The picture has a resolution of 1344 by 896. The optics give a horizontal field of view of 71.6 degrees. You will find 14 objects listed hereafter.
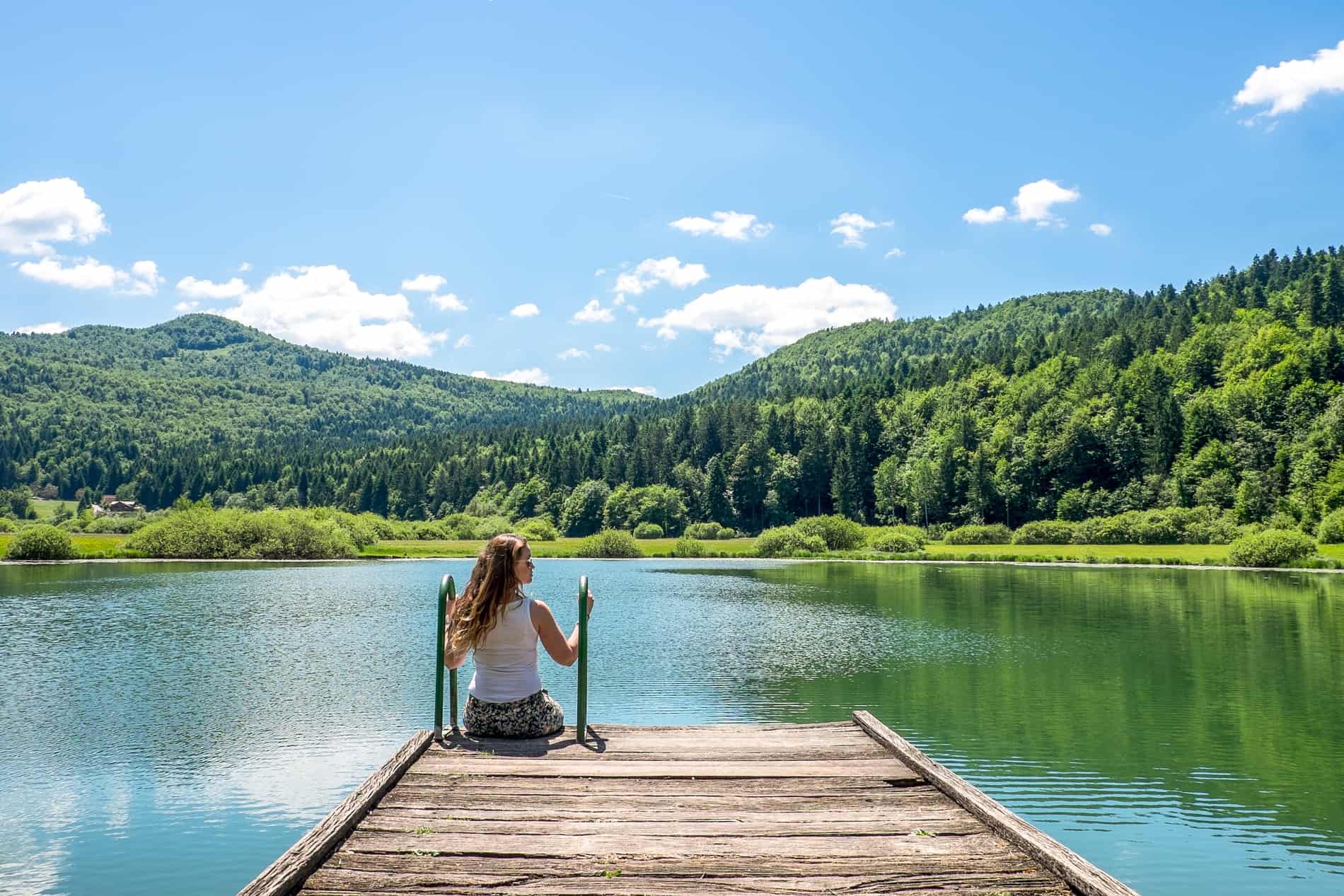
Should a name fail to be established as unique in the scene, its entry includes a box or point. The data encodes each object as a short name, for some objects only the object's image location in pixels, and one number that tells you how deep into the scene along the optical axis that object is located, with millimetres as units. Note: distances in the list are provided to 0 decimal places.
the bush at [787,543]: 102312
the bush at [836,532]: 105125
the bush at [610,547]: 105438
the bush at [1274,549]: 70312
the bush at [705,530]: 130125
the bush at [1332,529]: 81125
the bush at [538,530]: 130125
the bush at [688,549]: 105438
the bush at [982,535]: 105250
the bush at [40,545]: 81125
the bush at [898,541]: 101750
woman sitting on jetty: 9352
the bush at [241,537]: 87812
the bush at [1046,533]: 100938
